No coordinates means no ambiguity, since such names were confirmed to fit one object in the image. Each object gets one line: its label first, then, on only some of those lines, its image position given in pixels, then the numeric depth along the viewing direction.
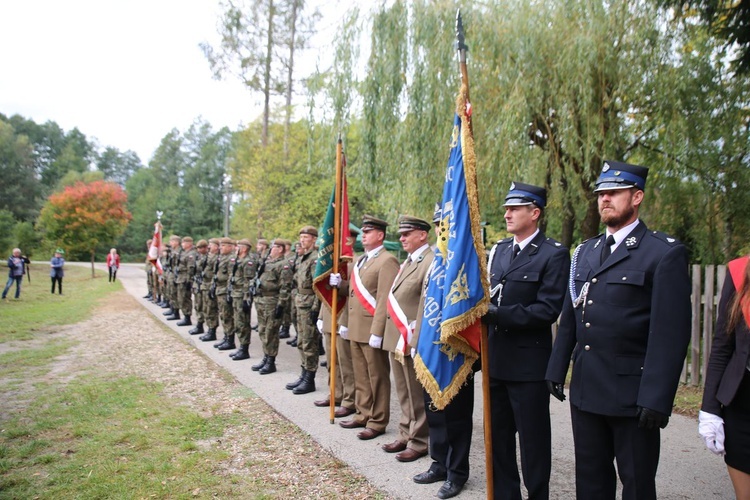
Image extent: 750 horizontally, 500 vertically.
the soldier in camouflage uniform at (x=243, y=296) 8.75
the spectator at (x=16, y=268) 16.59
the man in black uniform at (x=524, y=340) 3.20
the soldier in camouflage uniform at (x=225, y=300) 9.38
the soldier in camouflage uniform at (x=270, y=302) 7.73
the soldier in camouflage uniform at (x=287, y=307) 8.86
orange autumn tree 29.91
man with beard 2.49
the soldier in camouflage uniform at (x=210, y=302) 10.35
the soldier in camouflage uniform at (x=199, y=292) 10.73
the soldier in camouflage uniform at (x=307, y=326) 6.58
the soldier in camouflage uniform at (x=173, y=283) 13.32
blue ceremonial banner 3.21
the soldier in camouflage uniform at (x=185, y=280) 12.32
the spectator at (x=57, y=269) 19.88
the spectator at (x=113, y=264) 26.48
